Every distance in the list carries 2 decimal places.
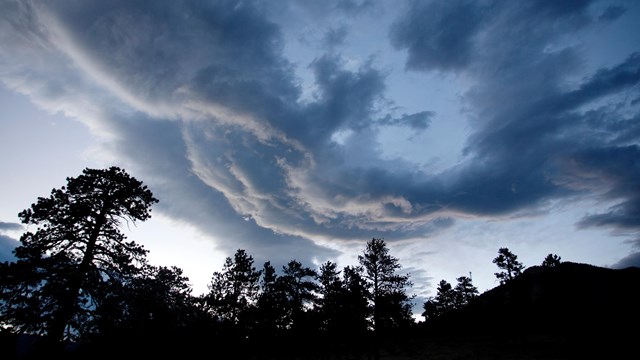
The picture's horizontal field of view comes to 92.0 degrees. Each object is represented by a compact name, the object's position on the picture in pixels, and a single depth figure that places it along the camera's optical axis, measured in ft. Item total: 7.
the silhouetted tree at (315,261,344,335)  110.52
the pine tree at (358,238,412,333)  107.96
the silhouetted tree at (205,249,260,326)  130.31
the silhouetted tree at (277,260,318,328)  149.50
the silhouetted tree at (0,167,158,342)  54.19
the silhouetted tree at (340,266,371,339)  104.22
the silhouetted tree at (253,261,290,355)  123.65
